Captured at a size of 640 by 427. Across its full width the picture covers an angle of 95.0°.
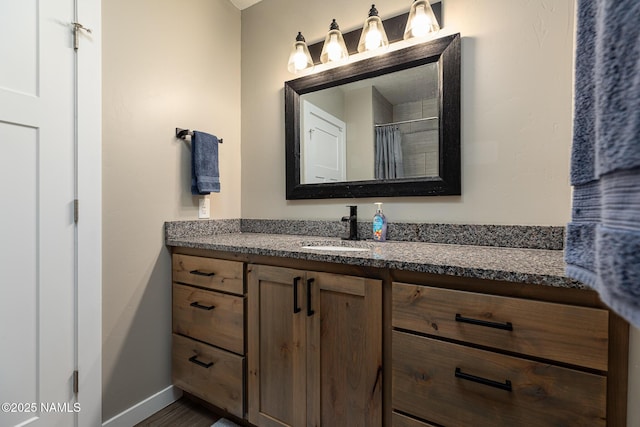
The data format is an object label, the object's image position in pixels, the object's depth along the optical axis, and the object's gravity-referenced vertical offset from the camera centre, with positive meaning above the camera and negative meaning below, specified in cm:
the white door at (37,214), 108 -1
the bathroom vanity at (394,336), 72 -40
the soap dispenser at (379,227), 146 -8
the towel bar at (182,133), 162 +43
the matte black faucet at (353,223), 155 -7
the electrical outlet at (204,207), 175 +2
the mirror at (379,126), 136 +44
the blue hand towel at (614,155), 29 +6
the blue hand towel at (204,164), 164 +26
